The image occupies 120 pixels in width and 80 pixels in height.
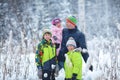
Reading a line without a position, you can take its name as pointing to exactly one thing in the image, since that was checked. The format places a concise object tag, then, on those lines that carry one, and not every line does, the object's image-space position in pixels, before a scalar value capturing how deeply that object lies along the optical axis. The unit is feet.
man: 33.16
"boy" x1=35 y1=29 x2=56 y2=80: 32.79
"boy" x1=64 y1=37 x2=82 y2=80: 30.79
